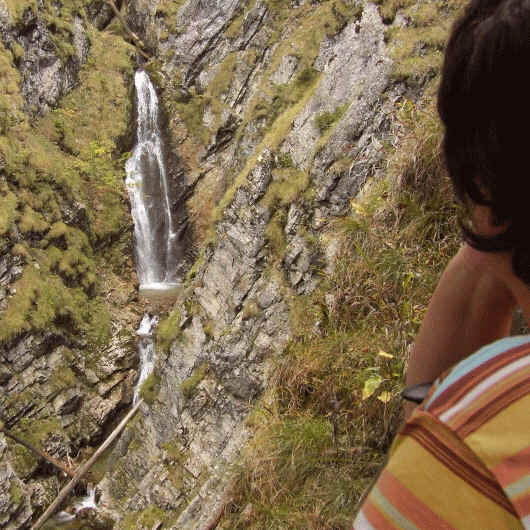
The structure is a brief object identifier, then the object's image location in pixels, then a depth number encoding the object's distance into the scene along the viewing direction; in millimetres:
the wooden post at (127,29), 18672
